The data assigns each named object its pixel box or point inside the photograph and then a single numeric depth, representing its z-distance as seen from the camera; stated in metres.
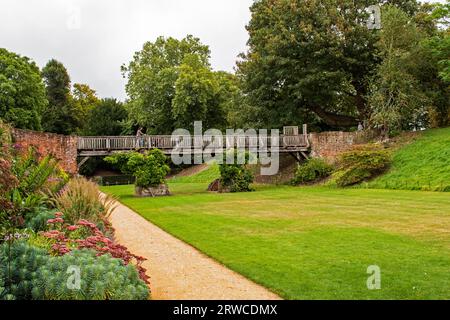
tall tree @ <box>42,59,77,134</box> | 51.00
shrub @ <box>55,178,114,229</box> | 8.62
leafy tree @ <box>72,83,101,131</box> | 56.92
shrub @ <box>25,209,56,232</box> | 7.81
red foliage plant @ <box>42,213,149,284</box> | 5.84
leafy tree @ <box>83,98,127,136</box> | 48.88
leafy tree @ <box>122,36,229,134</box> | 38.94
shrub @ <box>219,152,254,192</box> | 24.47
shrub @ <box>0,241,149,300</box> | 4.88
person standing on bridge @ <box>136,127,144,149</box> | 26.44
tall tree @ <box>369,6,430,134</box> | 26.42
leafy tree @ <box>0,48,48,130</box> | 35.78
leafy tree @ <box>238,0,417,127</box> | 28.91
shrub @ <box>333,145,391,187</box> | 24.05
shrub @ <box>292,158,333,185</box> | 27.33
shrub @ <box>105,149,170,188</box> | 22.89
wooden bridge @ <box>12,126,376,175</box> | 25.70
